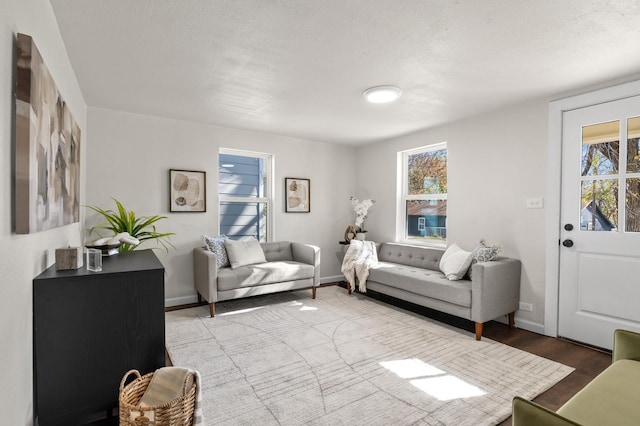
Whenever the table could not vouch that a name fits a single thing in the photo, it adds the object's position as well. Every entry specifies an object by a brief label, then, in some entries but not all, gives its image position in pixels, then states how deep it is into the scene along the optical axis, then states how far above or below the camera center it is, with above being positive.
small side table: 5.14 -1.15
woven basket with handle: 1.46 -0.92
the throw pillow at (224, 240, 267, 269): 4.04 -0.54
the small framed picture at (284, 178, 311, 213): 4.96 +0.24
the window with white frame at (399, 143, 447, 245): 4.42 +0.24
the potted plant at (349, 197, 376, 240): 5.12 -0.01
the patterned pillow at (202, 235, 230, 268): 4.01 -0.49
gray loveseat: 3.62 -0.76
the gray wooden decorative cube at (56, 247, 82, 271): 1.71 -0.27
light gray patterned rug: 1.93 -1.18
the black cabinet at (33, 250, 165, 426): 1.55 -0.64
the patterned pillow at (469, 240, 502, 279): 3.34 -0.43
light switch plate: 3.22 +0.10
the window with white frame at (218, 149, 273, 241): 4.59 +0.23
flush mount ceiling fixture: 2.94 +1.09
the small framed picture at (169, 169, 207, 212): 4.05 +0.24
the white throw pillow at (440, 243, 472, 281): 3.42 -0.55
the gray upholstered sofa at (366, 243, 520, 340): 3.03 -0.78
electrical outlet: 3.31 -0.96
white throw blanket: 4.28 -0.67
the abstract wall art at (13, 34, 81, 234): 1.24 +0.28
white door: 2.69 -0.08
